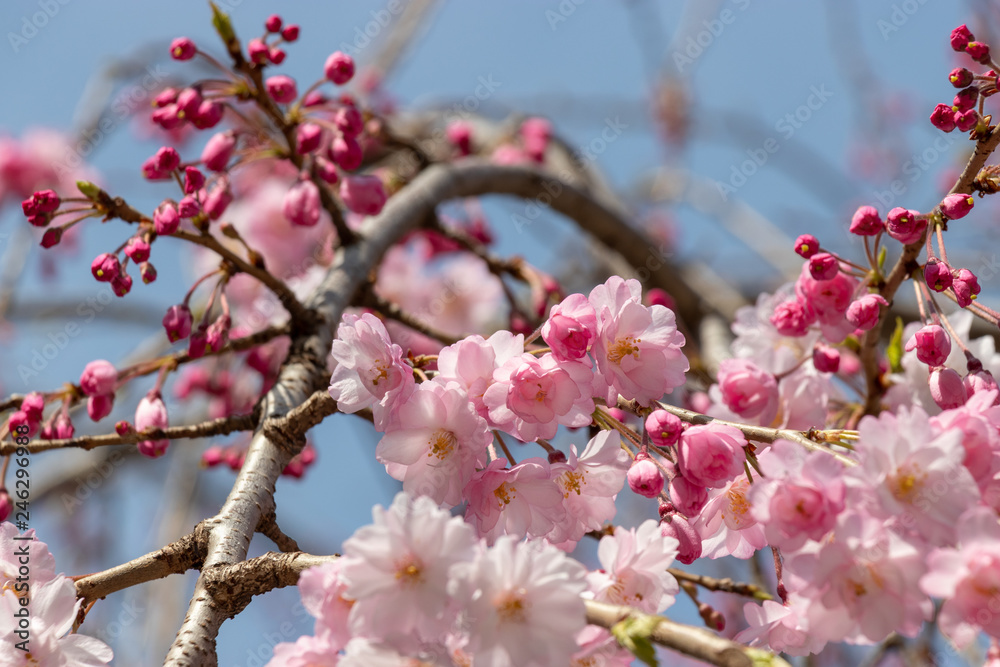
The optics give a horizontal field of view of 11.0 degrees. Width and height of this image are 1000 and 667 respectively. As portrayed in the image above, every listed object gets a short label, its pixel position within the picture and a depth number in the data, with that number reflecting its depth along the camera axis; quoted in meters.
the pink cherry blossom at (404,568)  1.51
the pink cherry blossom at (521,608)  1.51
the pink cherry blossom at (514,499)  1.56
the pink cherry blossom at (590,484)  1.57
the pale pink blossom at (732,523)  1.58
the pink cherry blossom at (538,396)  1.55
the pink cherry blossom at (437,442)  1.56
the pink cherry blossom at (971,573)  1.50
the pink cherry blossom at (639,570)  1.55
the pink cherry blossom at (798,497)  1.51
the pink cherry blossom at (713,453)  1.55
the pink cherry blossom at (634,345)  1.57
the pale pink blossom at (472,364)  1.57
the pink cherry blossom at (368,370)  1.56
